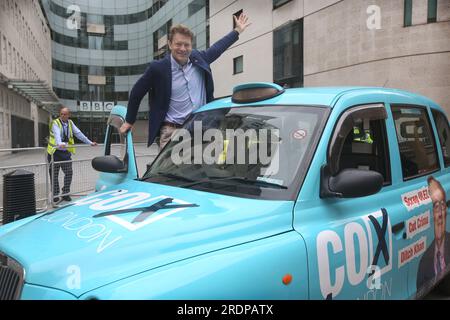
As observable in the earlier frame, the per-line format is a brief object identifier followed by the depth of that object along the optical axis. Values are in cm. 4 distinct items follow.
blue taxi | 163
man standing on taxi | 372
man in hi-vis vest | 722
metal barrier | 611
